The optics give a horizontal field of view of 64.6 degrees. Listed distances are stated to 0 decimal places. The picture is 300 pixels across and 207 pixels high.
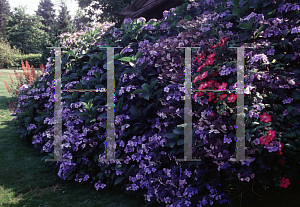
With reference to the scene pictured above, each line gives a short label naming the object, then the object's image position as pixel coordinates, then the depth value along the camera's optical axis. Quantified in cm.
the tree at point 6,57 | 1892
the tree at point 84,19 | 1587
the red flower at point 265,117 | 200
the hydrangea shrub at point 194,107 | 210
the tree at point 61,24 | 1639
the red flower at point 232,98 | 211
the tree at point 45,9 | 4271
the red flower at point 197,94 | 232
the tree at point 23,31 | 2742
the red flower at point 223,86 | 223
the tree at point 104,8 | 1265
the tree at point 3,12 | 4047
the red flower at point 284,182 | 206
